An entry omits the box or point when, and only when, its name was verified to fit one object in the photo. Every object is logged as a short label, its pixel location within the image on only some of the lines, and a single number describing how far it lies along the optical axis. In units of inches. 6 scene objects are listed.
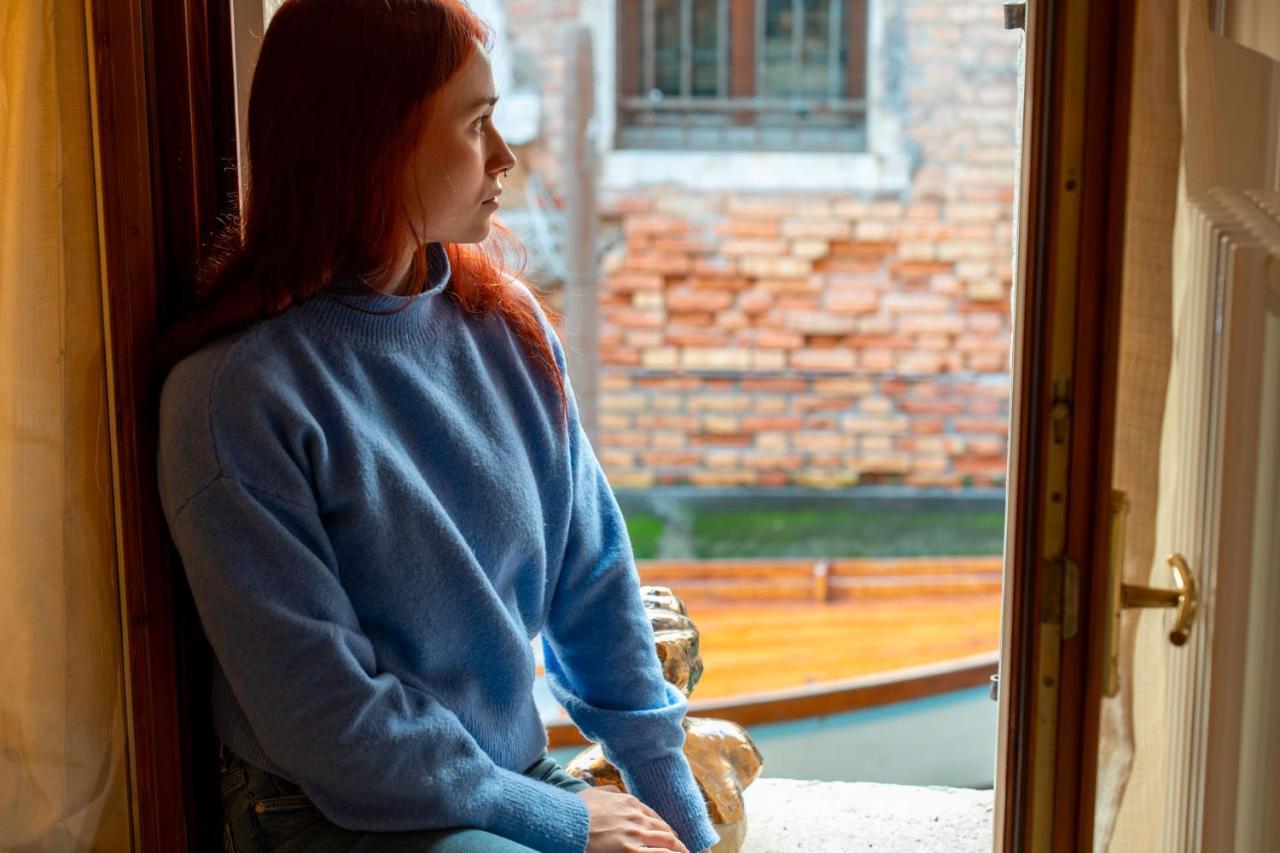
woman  37.8
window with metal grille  180.5
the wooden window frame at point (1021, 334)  34.0
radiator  28.8
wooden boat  126.7
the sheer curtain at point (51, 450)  39.4
